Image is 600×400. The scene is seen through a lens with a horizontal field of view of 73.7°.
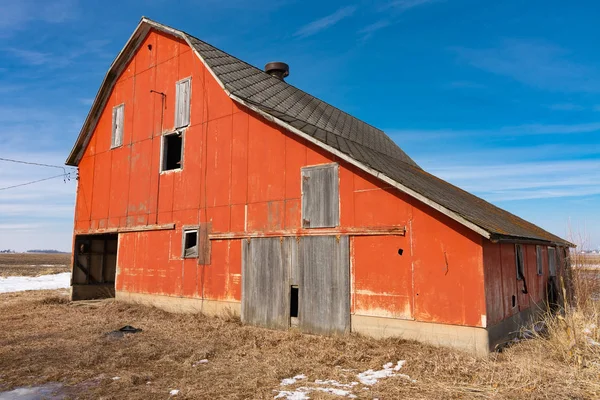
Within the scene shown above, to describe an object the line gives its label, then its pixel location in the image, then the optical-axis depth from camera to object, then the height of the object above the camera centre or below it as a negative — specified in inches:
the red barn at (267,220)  334.6 +37.6
